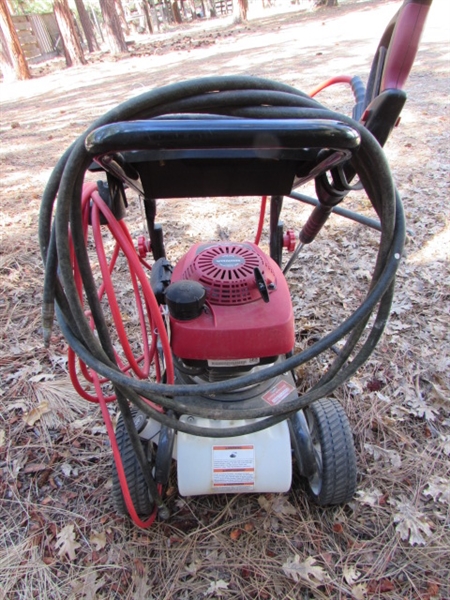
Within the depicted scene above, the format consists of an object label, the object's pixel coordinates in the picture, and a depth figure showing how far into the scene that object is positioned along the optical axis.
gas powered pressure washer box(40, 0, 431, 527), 0.67
